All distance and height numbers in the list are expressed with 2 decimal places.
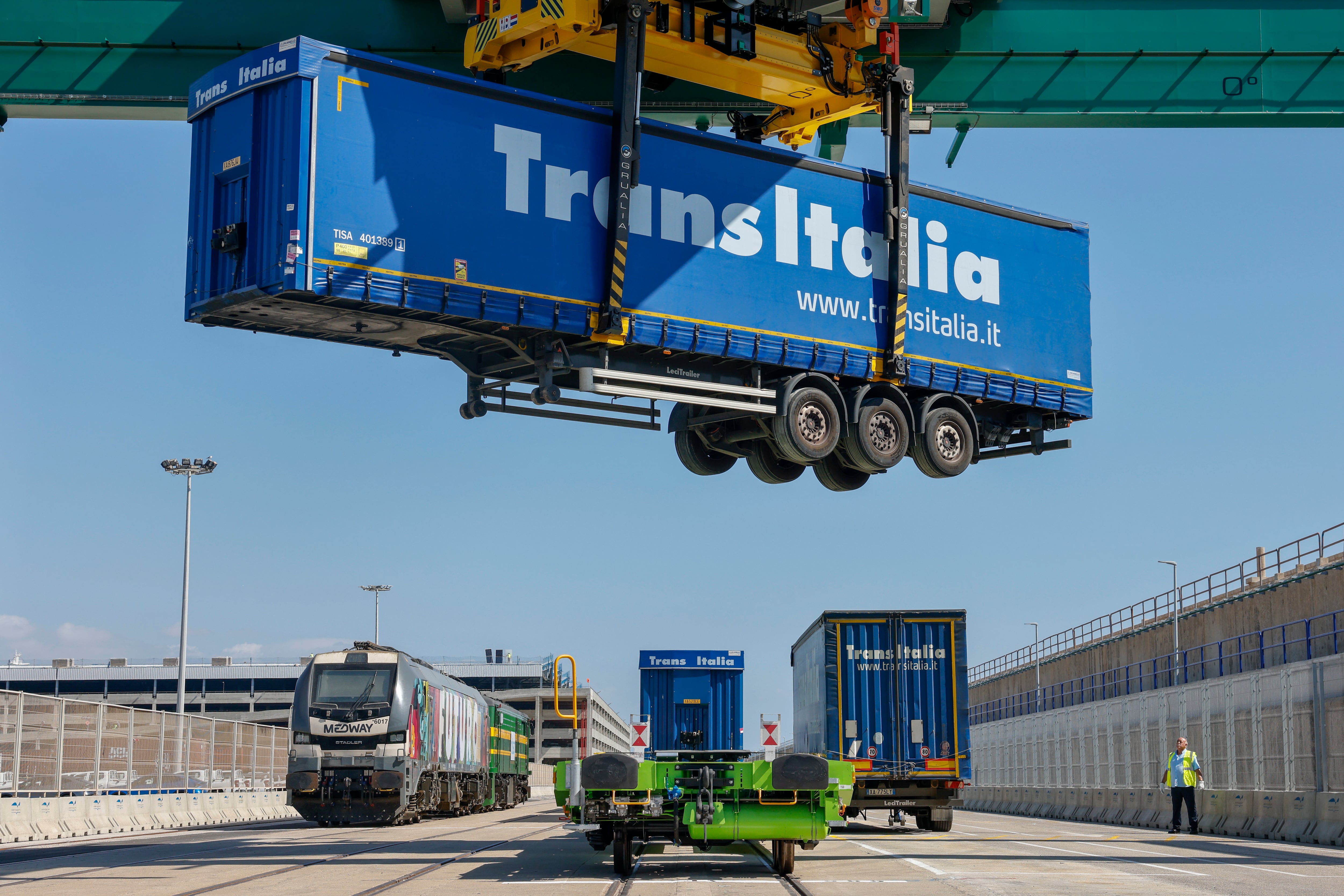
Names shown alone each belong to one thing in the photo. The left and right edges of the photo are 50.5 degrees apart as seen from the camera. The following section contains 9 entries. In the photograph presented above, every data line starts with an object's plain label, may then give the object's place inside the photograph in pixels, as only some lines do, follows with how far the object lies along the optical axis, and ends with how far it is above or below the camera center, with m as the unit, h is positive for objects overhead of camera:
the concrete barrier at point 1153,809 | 27.25 -2.56
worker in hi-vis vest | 22.61 -1.54
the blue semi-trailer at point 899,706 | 21.69 -0.47
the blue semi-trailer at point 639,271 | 14.31 +4.52
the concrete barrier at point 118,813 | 21.05 -2.51
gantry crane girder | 17.41 +7.45
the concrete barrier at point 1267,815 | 21.78 -2.10
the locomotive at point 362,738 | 24.31 -1.17
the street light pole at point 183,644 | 42.88 +0.77
